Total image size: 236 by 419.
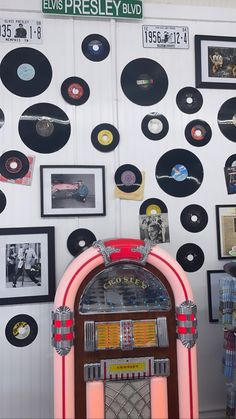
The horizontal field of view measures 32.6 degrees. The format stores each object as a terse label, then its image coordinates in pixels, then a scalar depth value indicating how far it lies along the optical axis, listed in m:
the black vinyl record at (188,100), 2.73
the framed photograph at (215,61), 2.75
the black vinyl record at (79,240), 2.57
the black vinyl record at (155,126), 2.69
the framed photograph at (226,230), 2.72
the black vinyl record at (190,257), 2.67
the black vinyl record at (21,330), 2.48
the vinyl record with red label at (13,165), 2.54
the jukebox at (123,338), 1.94
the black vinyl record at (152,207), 2.65
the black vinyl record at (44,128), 2.57
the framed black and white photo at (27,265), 2.50
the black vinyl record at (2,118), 2.55
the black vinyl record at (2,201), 2.53
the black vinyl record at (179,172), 2.69
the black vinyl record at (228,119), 2.78
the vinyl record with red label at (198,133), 2.73
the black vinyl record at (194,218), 2.70
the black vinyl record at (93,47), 2.65
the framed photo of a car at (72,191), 2.56
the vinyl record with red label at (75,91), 2.61
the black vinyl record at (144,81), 2.68
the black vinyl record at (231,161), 2.77
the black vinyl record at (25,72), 2.57
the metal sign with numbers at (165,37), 2.72
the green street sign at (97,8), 2.59
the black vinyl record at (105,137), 2.63
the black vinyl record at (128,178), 2.64
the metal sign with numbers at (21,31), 2.58
